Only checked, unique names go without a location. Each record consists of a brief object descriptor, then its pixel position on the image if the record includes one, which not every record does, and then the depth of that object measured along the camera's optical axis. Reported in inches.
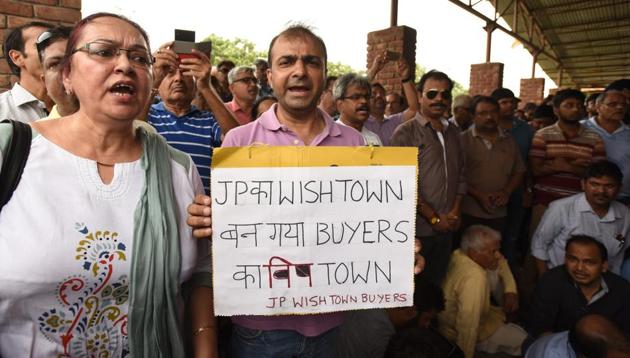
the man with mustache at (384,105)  163.6
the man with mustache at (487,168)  165.0
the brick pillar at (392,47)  260.4
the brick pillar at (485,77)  428.5
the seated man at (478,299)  129.2
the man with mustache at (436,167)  128.2
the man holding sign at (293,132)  62.7
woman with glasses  44.3
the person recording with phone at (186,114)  91.1
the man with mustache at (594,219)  139.6
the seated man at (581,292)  119.2
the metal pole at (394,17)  271.9
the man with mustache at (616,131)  170.9
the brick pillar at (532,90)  550.0
